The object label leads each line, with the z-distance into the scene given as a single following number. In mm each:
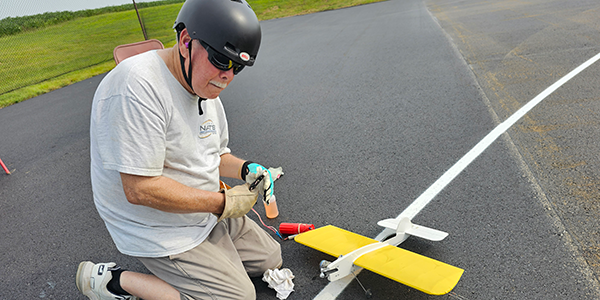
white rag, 2771
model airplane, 2363
